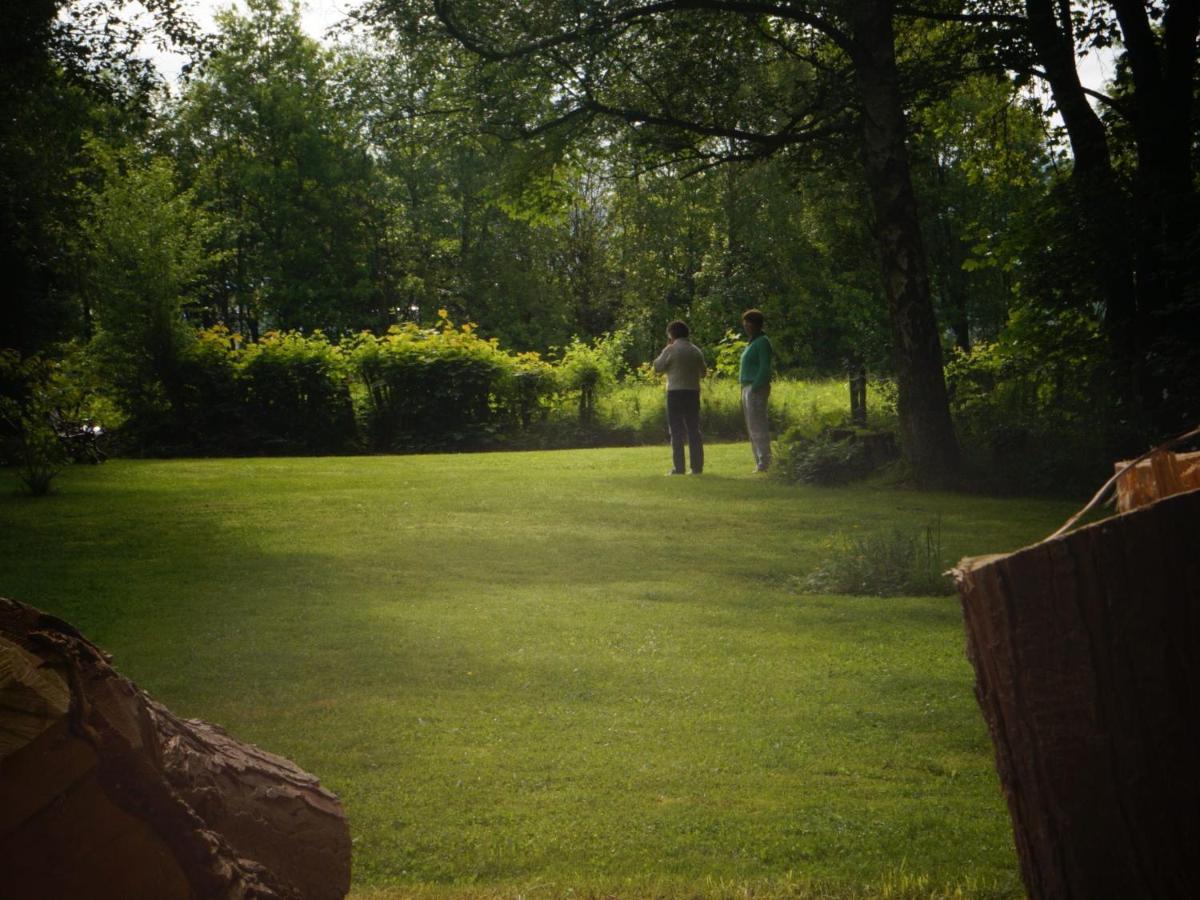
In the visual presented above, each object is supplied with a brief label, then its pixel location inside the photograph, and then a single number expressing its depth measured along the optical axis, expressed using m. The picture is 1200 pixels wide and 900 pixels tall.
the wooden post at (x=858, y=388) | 27.69
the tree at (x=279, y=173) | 55.78
